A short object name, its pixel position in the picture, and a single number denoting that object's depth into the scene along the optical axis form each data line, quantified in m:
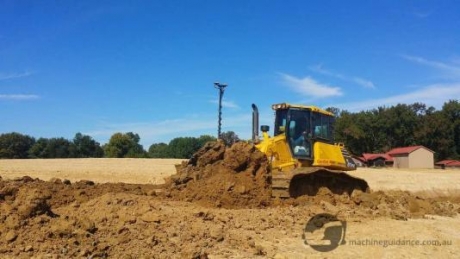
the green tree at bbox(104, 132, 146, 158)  103.12
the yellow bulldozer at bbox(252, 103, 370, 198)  14.51
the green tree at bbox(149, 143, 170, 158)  114.45
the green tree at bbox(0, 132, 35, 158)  105.00
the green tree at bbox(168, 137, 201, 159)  100.23
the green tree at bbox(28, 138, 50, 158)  99.88
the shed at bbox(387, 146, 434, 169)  75.50
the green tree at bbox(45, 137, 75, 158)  98.81
